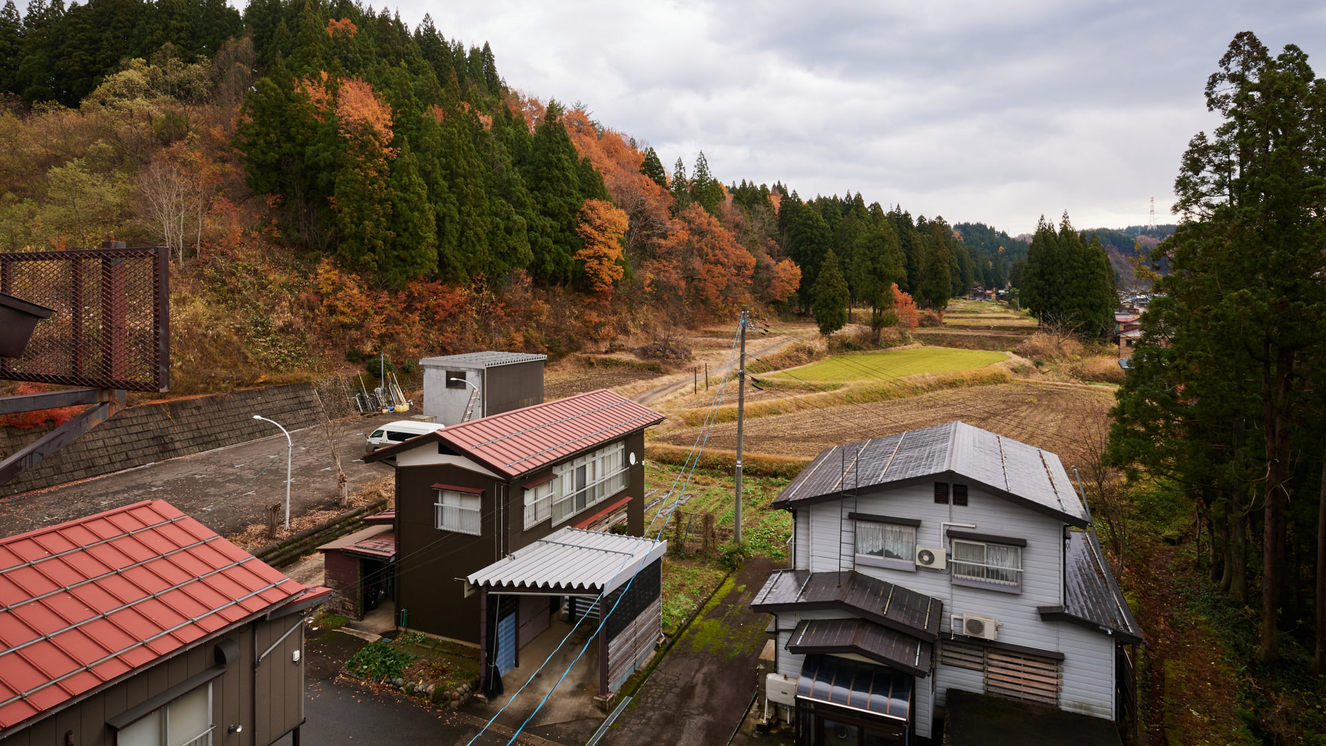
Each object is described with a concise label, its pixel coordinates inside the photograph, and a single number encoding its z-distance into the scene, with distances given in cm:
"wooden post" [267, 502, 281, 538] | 1580
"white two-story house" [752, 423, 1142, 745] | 943
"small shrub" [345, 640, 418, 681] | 1144
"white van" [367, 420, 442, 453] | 2181
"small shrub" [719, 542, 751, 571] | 1656
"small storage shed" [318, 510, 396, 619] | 1322
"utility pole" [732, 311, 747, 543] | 1727
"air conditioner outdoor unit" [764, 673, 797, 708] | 1014
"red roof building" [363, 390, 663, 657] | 1205
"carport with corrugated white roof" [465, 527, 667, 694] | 1076
